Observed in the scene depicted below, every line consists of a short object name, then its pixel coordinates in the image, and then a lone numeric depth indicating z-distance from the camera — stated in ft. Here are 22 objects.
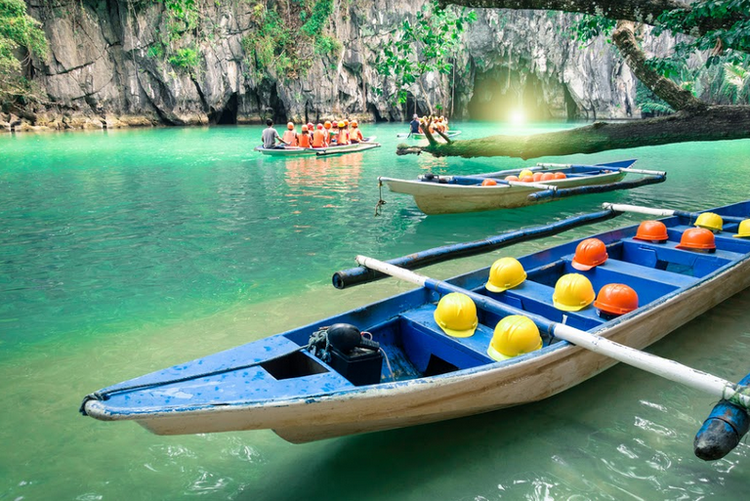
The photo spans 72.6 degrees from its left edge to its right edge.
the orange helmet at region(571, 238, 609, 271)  16.02
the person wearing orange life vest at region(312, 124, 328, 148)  60.80
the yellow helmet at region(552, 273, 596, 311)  13.12
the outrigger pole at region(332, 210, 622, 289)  13.85
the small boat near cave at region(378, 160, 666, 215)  28.52
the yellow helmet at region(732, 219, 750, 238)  18.71
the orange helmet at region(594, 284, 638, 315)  12.48
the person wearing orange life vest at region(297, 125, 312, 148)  60.85
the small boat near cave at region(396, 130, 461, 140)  75.20
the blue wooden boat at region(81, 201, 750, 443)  7.83
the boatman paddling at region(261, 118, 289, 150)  58.80
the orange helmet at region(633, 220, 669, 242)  18.76
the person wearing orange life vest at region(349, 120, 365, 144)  65.46
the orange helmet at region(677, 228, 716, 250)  17.34
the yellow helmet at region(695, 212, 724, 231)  19.93
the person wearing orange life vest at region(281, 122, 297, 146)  61.26
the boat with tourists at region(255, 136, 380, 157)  58.08
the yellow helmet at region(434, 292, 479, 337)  11.76
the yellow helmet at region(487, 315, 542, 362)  10.66
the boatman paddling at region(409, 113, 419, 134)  75.41
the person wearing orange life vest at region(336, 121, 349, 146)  62.80
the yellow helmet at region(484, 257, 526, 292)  14.15
